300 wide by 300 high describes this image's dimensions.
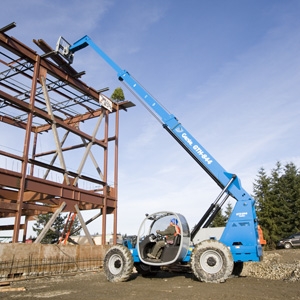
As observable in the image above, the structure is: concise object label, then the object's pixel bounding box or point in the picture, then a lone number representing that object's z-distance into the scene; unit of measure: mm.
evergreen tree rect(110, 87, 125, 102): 21672
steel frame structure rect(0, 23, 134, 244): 14633
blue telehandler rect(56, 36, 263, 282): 9125
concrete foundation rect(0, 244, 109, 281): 11898
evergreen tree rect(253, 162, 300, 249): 37062
